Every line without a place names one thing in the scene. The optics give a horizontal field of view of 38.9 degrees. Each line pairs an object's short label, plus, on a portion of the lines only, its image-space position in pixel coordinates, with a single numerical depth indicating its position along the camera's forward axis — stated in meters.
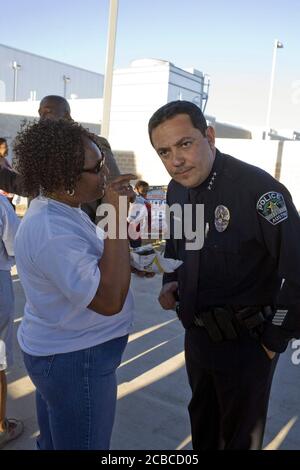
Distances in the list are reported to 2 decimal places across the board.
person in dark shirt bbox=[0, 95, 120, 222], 2.63
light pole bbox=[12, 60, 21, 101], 28.34
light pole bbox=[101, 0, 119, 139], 5.83
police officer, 1.75
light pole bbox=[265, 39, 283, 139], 18.78
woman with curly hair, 1.30
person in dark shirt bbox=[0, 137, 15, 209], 4.34
